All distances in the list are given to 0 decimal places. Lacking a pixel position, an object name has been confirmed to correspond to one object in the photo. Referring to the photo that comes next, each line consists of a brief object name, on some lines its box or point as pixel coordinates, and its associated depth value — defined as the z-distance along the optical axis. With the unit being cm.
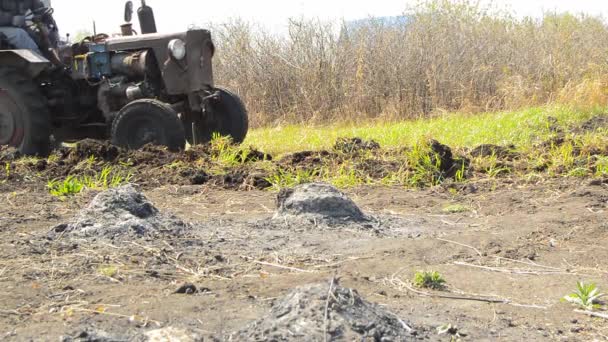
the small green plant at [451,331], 324
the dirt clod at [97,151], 830
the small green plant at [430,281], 397
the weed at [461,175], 714
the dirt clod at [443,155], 734
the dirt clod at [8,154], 869
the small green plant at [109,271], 403
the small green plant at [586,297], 370
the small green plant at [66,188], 663
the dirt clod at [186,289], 373
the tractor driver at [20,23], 974
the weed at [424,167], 707
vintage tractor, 885
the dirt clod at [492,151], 785
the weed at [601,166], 684
